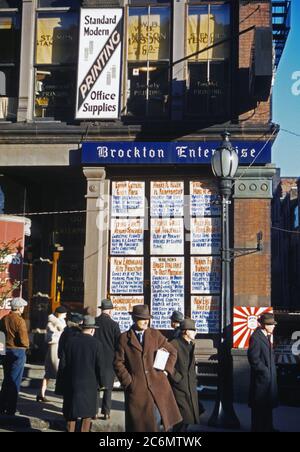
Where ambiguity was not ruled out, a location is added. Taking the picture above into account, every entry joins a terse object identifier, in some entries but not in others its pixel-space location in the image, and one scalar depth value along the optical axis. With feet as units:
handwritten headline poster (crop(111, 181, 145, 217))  49.21
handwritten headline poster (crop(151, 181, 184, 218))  48.88
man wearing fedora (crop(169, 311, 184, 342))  34.38
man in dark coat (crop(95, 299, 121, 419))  34.09
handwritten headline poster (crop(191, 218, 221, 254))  48.06
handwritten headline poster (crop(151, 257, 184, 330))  47.98
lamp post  32.89
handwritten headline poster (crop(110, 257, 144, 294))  48.52
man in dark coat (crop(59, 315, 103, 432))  26.66
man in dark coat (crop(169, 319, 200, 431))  27.84
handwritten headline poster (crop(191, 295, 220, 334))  47.37
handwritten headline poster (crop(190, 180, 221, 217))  48.55
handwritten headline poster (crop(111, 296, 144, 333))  48.47
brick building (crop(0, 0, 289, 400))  47.24
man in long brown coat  24.25
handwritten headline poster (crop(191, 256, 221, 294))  47.78
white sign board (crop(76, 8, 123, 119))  49.01
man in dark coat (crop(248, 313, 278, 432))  29.86
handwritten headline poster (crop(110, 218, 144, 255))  48.78
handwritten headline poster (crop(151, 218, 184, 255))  48.39
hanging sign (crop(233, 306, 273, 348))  44.21
